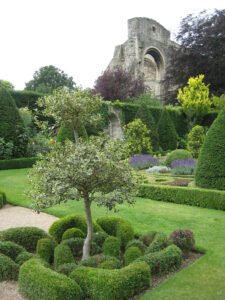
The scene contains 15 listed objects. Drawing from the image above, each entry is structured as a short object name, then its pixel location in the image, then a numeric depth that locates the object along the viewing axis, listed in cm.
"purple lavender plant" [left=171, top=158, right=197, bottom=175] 893
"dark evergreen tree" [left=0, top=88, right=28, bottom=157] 1118
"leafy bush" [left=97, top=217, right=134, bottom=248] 370
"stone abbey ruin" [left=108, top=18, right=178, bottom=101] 2661
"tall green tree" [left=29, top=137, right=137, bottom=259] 280
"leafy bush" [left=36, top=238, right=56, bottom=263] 331
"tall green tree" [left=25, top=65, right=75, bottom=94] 4353
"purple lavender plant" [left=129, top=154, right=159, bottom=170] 1077
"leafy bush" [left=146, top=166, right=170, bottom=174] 940
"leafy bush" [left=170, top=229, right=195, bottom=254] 341
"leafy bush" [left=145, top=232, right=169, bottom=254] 328
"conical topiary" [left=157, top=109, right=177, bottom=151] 1714
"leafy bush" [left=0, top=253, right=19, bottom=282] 292
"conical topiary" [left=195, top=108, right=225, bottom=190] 607
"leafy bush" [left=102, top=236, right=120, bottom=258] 327
